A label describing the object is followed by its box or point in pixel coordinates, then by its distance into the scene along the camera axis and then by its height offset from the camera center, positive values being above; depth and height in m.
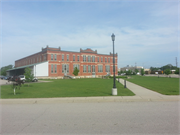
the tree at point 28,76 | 23.16 -0.37
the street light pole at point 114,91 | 12.75 -1.47
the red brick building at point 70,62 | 60.06 +4.96
